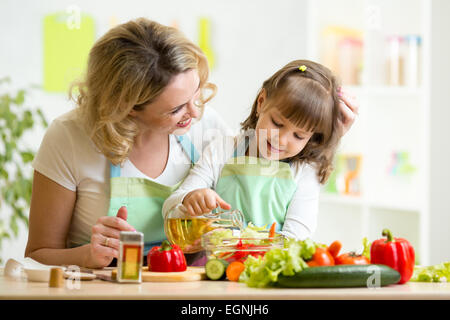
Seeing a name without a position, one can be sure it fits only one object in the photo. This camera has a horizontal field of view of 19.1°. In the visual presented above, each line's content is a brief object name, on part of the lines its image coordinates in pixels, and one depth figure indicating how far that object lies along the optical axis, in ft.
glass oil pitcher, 8.94
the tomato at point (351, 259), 8.27
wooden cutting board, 8.37
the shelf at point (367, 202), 16.48
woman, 9.22
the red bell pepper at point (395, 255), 8.30
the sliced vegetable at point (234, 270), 8.46
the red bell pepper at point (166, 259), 8.54
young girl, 9.44
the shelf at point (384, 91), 16.46
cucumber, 8.03
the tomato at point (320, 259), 8.21
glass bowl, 8.59
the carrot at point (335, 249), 8.35
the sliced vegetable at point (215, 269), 8.50
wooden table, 7.82
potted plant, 12.57
